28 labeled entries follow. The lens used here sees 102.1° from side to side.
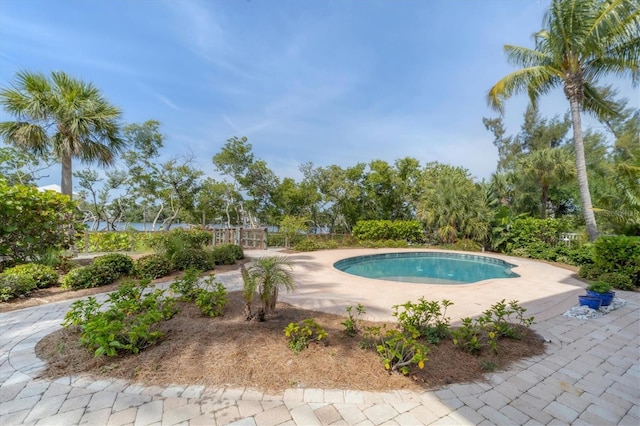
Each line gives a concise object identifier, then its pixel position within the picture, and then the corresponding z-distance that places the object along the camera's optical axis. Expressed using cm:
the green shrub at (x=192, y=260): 716
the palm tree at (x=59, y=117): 729
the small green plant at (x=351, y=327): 340
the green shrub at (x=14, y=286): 470
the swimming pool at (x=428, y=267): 941
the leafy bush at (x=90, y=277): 554
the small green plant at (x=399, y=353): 251
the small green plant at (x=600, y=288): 454
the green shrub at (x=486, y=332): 301
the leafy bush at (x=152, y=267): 644
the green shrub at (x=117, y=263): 608
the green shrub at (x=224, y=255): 862
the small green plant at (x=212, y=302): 391
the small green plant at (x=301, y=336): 292
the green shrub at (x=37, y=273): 519
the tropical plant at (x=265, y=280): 363
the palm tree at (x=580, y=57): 721
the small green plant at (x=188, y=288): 443
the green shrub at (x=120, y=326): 266
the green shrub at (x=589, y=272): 675
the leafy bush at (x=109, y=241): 1101
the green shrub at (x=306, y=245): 1430
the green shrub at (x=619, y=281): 599
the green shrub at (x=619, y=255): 616
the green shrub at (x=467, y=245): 1409
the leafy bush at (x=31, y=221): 575
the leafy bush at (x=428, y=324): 327
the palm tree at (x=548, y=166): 1267
